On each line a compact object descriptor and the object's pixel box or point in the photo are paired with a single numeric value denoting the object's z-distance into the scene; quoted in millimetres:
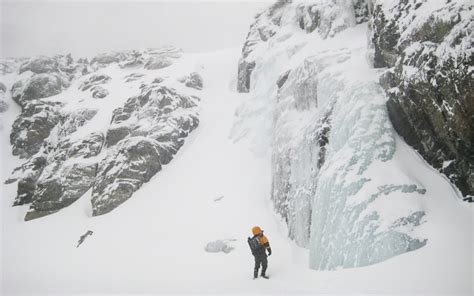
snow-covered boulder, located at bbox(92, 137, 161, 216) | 27453
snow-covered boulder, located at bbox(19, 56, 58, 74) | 63062
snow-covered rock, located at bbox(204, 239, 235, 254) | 16491
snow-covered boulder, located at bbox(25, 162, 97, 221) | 31359
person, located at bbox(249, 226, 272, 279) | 11023
